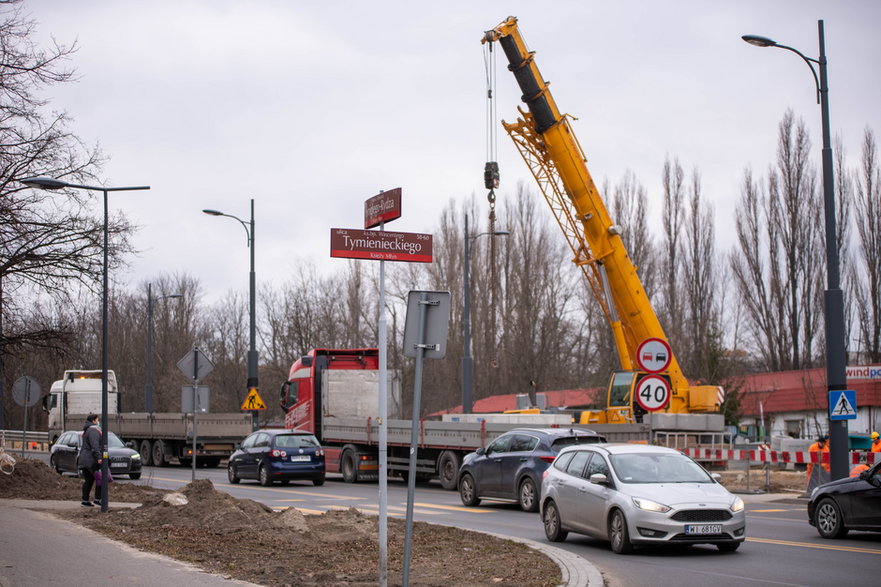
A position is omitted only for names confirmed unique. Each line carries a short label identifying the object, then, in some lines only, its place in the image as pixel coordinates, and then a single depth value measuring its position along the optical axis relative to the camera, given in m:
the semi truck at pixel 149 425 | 38.88
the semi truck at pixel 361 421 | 25.97
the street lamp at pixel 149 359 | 46.97
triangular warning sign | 32.50
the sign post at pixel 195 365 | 23.42
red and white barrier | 21.52
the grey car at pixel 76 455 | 30.80
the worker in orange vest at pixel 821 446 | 26.04
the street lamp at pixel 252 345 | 34.19
